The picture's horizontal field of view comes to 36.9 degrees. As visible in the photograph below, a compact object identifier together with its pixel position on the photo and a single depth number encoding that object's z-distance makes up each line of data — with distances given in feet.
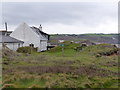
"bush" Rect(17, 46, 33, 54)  82.78
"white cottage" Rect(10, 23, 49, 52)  107.24
